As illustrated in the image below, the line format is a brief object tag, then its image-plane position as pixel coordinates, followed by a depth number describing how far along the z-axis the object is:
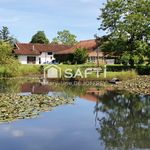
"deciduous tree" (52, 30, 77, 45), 64.64
